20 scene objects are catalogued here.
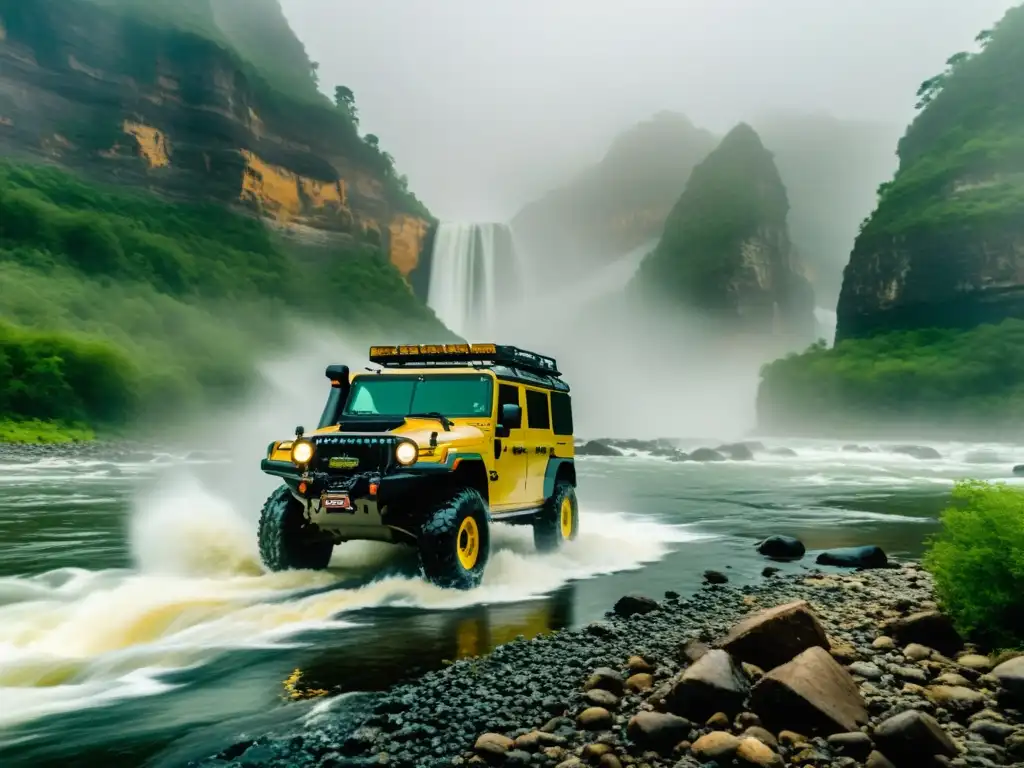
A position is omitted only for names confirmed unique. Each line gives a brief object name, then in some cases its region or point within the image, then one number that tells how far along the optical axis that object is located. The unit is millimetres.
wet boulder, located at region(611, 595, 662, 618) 8203
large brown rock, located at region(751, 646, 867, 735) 4633
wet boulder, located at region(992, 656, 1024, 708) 5051
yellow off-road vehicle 8406
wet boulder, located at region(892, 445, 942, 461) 51594
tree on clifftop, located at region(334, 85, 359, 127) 137750
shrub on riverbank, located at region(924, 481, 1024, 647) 6133
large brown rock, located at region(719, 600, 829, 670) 5722
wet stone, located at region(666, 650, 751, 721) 4879
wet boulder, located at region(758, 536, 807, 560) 12734
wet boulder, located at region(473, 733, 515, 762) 4434
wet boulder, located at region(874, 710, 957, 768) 4225
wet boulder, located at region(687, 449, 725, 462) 48266
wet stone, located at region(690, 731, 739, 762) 4355
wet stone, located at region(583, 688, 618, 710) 5195
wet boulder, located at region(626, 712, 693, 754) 4562
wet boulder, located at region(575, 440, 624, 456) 52712
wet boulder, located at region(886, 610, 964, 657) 6465
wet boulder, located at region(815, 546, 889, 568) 11656
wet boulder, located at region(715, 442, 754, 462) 49625
